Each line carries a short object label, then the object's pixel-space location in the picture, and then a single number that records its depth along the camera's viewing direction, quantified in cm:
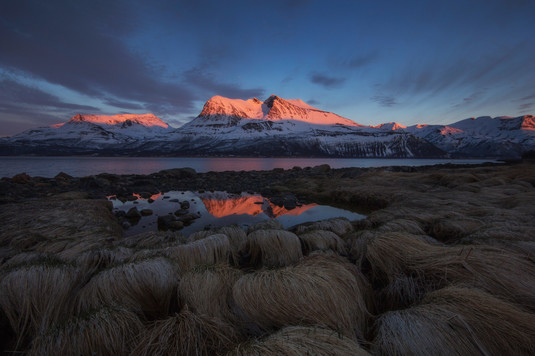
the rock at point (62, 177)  2783
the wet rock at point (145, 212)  1352
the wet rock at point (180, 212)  1341
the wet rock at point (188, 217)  1216
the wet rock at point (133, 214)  1265
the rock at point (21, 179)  2306
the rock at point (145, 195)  1903
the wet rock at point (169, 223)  1107
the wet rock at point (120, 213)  1238
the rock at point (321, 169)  4428
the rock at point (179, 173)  3425
